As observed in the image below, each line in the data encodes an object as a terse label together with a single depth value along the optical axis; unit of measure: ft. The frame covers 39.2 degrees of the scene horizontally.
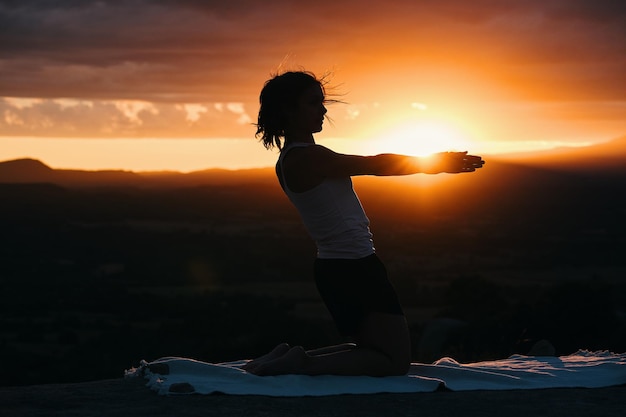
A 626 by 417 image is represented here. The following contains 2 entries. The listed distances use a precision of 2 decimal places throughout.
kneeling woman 18.37
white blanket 17.81
